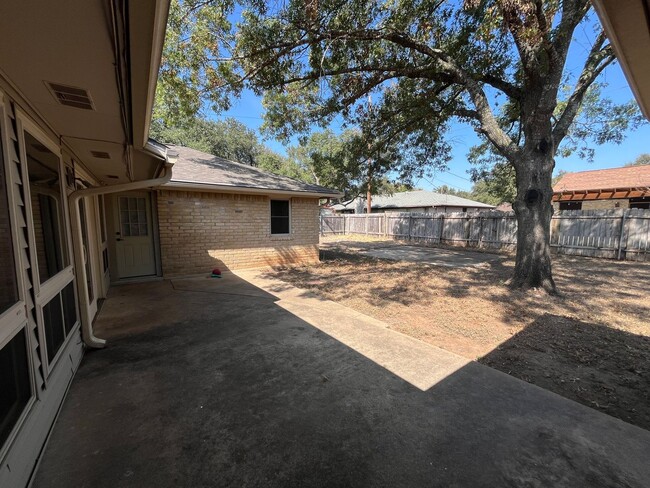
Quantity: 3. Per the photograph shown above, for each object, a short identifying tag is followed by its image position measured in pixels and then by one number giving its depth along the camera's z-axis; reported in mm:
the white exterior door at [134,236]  6844
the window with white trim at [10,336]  1673
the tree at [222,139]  23672
